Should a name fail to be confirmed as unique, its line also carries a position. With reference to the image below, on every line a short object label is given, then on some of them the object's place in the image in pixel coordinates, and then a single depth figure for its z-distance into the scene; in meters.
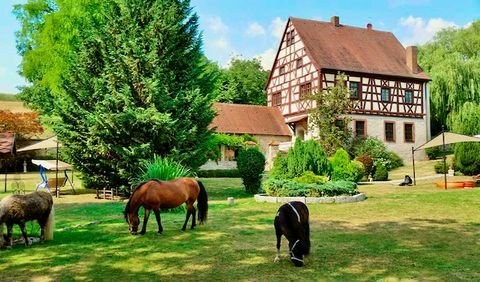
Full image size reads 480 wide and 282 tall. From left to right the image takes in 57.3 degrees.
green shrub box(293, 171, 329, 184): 16.59
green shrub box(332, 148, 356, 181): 18.47
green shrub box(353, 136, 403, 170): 34.66
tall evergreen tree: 18.00
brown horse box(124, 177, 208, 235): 9.25
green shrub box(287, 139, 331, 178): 17.77
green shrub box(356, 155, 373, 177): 27.99
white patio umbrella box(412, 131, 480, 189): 21.31
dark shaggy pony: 6.64
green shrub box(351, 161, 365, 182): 24.40
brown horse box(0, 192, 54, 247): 7.97
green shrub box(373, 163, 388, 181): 28.23
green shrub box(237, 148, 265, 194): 19.70
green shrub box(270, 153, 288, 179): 17.94
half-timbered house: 38.34
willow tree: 40.81
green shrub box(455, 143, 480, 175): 27.67
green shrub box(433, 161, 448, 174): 30.03
